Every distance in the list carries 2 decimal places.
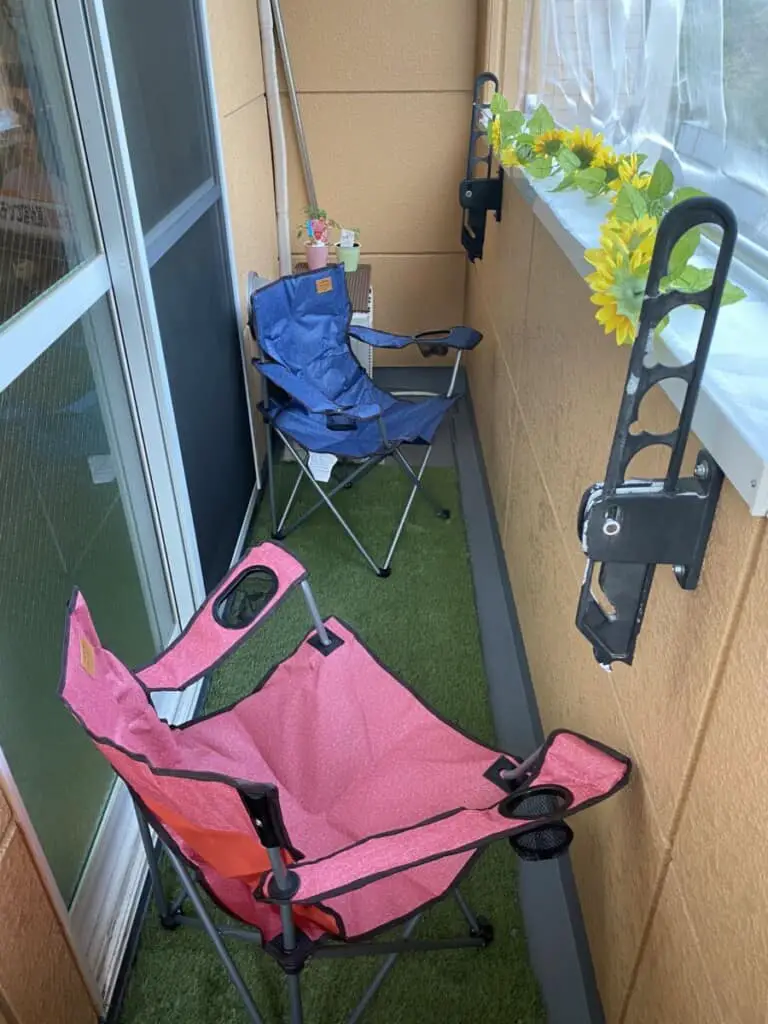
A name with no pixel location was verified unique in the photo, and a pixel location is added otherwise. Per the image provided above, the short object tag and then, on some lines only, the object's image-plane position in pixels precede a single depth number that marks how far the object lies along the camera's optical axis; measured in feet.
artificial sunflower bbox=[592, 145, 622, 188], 4.52
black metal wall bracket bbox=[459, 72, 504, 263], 8.16
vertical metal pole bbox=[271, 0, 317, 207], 9.54
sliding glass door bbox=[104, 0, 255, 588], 5.29
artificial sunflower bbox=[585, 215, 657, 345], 2.69
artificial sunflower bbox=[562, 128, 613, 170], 4.78
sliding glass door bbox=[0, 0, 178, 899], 3.73
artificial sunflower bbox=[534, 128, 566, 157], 5.55
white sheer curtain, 3.40
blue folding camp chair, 7.61
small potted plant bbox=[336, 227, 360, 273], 10.41
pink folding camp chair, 3.01
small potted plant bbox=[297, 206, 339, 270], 10.00
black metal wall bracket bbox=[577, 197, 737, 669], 2.23
